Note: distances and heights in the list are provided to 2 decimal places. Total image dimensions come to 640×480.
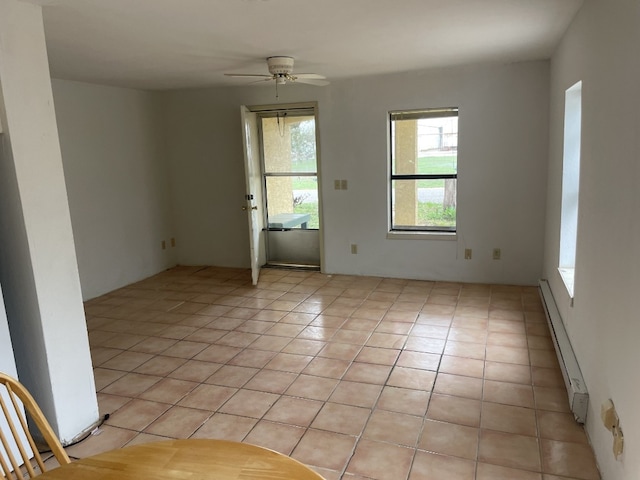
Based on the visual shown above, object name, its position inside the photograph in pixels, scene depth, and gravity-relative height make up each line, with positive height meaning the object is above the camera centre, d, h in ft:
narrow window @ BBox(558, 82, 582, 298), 11.07 -0.60
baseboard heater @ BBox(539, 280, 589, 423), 8.00 -3.98
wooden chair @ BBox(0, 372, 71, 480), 4.31 -2.31
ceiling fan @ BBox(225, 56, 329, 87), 12.32 +2.60
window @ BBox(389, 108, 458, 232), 16.15 -0.24
